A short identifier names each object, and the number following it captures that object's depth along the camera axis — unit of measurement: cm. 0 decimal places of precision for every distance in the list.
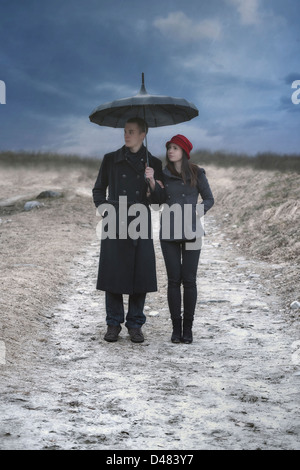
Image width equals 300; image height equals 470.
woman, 1045
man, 1045
